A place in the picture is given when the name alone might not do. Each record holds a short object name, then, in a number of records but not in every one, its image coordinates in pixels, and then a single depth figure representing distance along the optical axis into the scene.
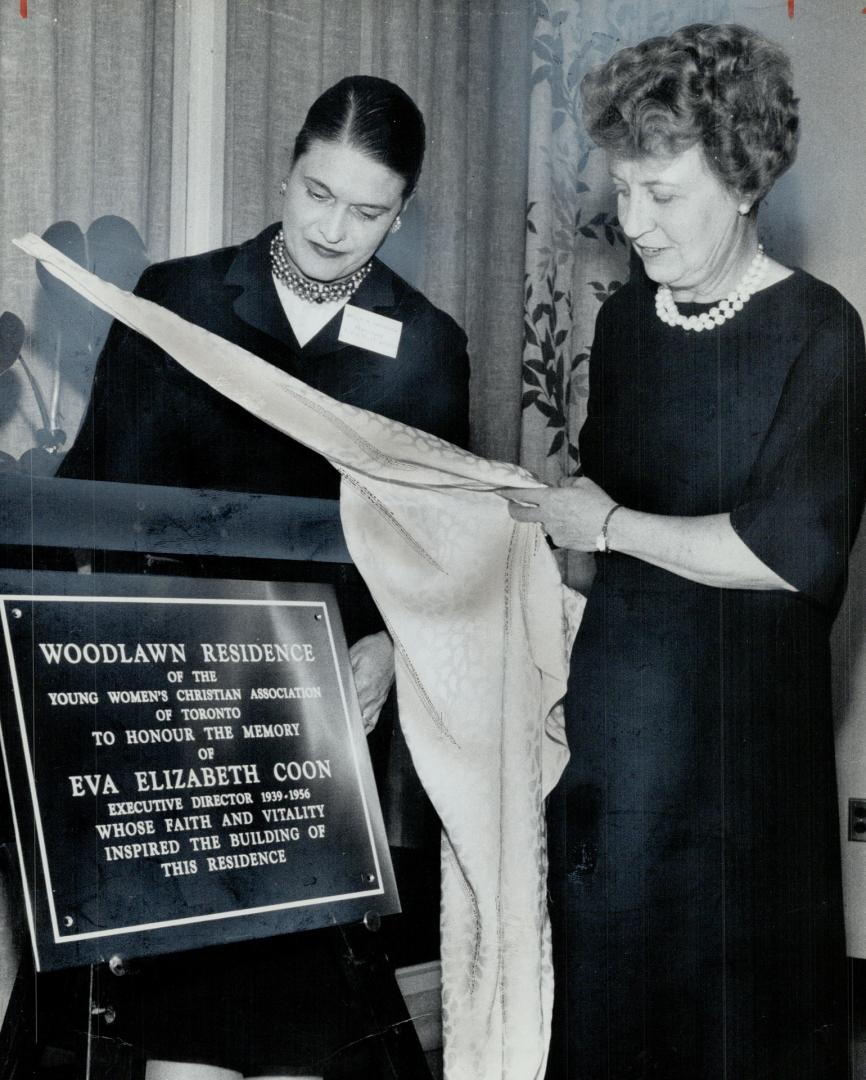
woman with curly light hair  1.62
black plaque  1.30
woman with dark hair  1.45
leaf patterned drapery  1.95
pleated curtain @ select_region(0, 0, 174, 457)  1.49
